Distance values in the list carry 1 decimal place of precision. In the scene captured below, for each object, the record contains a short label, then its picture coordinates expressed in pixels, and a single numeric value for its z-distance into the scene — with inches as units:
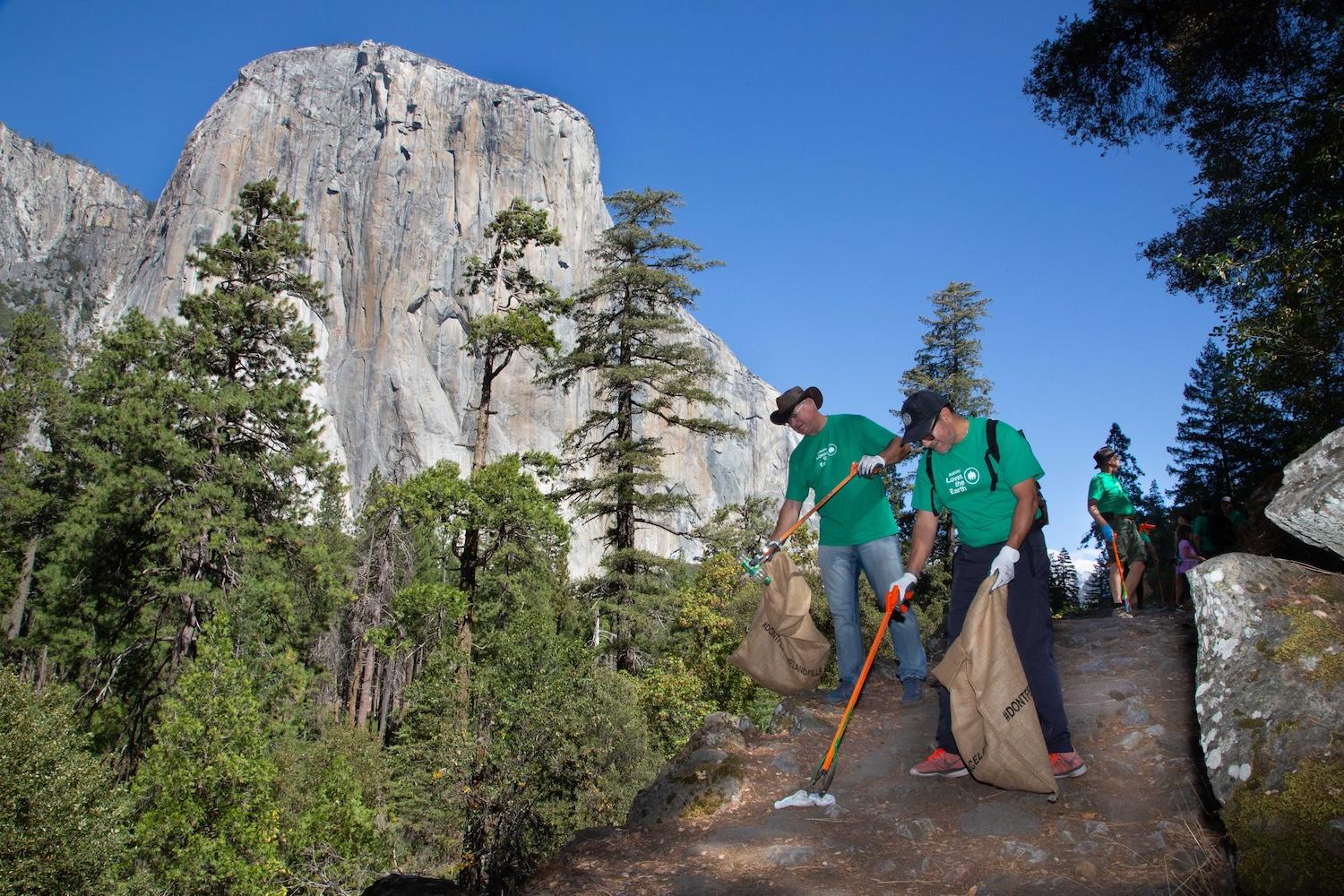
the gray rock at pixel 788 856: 151.6
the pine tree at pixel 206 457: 645.9
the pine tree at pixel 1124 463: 1425.9
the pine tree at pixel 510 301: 640.4
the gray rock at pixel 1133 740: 183.0
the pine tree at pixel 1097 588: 1707.2
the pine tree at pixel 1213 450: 1050.8
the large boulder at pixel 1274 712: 107.9
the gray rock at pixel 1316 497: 134.1
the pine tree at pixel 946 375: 1007.6
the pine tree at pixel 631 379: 776.3
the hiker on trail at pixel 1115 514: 358.9
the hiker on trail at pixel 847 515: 221.1
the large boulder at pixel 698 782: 190.4
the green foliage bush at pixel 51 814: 588.1
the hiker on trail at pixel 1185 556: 373.4
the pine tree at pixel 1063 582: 817.5
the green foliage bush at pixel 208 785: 567.2
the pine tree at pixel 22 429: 1093.1
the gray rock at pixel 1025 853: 142.7
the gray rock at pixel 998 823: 154.5
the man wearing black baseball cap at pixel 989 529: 167.6
